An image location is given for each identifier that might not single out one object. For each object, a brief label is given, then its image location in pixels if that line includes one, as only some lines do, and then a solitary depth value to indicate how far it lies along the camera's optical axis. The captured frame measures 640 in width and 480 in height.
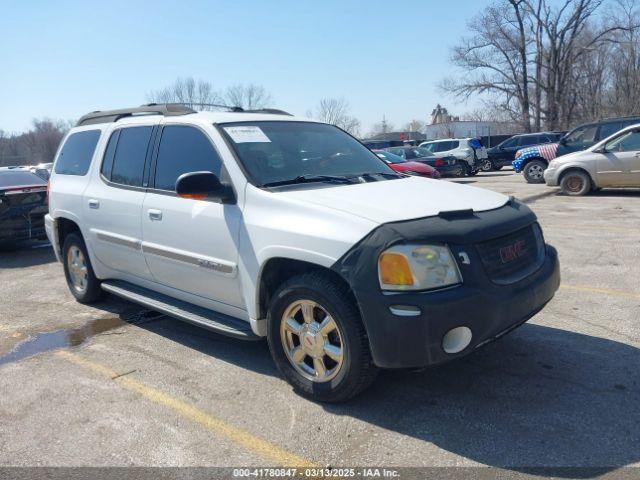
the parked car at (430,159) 22.16
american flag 17.25
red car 18.02
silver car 12.44
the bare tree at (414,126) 106.52
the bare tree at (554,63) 48.28
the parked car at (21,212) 9.32
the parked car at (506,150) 25.53
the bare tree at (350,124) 65.41
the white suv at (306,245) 3.12
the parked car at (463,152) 23.70
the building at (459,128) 63.12
